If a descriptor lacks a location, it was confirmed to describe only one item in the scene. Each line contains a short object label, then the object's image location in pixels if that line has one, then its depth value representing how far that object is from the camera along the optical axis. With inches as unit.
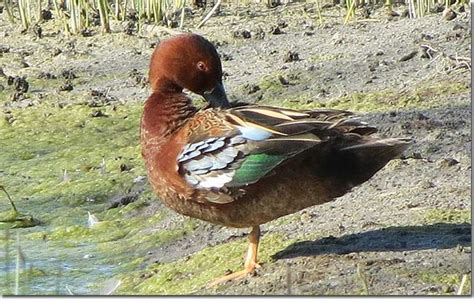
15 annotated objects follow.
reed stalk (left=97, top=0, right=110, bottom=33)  791.9
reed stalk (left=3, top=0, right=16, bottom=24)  818.5
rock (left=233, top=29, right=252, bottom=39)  772.0
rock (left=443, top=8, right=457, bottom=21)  714.4
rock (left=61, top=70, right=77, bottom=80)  734.5
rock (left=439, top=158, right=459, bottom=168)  491.4
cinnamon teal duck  382.6
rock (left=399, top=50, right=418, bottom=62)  660.7
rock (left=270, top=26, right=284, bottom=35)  770.2
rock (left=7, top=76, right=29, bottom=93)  714.2
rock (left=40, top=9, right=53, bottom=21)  843.3
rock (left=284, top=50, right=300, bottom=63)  708.0
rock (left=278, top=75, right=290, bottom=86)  667.4
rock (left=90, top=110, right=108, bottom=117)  669.3
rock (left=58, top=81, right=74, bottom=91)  719.1
